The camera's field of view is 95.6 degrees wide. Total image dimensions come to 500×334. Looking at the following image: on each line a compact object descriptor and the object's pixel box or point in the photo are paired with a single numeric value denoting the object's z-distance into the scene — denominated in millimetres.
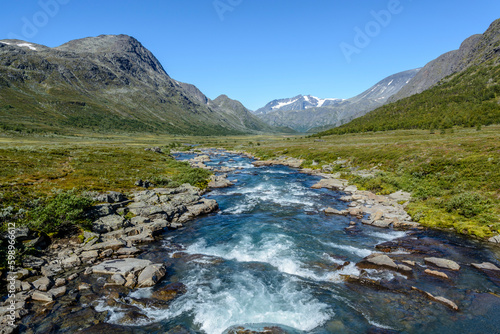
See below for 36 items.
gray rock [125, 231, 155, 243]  20266
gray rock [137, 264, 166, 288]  14602
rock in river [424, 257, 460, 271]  15945
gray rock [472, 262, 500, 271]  15523
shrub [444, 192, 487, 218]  22828
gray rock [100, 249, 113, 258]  17422
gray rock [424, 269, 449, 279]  15086
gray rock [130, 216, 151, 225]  23022
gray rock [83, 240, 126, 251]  18000
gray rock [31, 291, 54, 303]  12578
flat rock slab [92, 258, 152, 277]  15422
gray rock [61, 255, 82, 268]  16031
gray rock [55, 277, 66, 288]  13914
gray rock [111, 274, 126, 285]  14523
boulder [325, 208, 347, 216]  27906
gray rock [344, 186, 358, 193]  37125
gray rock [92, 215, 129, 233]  20750
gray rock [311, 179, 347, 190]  39909
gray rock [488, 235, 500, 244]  18978
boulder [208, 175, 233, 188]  42172
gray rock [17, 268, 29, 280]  13915
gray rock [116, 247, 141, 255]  17923
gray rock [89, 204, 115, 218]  22472
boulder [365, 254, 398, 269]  16202
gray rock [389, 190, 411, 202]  29820
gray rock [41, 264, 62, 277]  14719
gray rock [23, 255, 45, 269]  14948
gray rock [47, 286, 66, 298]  13016
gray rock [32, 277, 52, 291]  13320
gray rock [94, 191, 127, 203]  25844
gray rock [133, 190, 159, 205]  28453
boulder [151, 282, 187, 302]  13779
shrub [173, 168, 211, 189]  40488
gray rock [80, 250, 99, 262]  16916
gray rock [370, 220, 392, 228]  23750
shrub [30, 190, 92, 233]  18500
